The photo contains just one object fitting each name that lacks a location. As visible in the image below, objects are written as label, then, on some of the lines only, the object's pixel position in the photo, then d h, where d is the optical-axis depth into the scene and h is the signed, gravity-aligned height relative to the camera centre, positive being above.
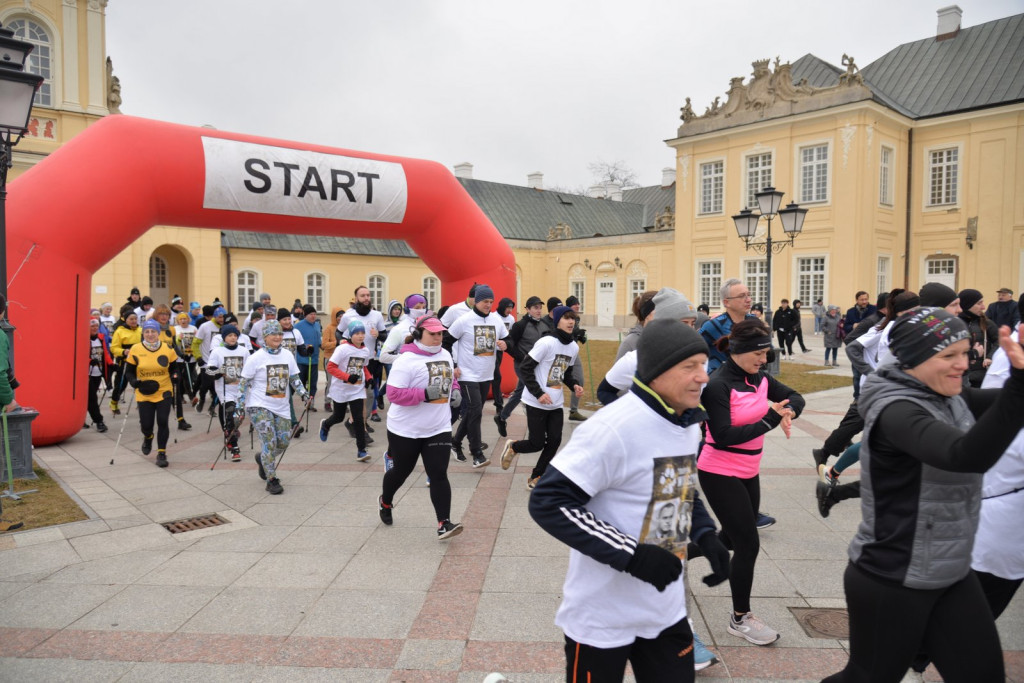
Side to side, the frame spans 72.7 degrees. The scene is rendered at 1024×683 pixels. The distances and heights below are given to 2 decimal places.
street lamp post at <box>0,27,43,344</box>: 6.80 +2.20
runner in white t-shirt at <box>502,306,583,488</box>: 6.92 -0.76
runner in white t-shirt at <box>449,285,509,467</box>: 8.54 -0.58
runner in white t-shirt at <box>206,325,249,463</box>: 9.41 -0.78
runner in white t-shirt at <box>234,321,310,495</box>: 7.38 -1.02
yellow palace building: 25.23 +5.55
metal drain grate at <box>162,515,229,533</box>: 6.13 -1.96
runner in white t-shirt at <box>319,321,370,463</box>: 8.81 -0.91
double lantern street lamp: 14.79 +2.10
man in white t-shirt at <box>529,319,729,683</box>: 2.28 -0.66
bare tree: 63.28 +11.79
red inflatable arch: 9.04 +1.56
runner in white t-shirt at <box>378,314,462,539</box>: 5.68 -0.91
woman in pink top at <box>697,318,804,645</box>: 3.80 -0.75
